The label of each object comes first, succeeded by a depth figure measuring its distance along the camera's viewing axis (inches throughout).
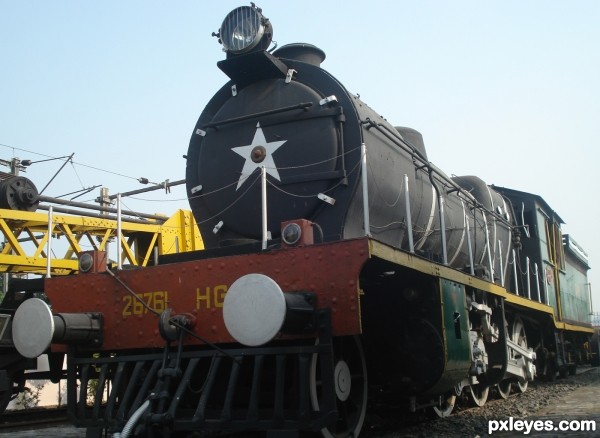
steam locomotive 182.1
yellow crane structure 353.7
